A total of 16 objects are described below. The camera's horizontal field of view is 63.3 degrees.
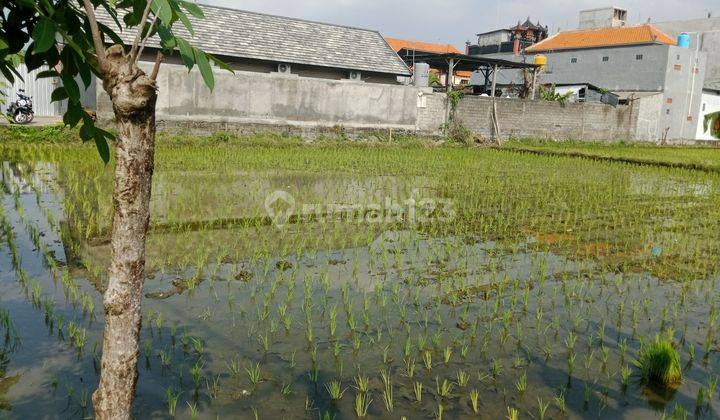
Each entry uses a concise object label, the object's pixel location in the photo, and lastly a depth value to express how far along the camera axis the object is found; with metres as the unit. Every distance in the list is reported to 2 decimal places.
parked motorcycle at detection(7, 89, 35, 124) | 15.27
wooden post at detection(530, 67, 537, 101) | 22.94
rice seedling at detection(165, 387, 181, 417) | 2.81
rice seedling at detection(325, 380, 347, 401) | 3.06
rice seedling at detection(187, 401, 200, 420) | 2.75
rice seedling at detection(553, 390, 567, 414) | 3.07
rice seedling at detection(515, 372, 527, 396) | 3.21
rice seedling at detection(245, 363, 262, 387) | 3.14
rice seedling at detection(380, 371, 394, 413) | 3.00
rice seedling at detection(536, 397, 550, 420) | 2.97
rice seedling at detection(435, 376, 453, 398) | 3.14
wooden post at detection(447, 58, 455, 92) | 19.78
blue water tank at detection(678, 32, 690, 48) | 28.11
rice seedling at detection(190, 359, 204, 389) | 3.09
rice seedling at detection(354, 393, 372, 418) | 2.91
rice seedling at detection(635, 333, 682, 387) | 3.34
